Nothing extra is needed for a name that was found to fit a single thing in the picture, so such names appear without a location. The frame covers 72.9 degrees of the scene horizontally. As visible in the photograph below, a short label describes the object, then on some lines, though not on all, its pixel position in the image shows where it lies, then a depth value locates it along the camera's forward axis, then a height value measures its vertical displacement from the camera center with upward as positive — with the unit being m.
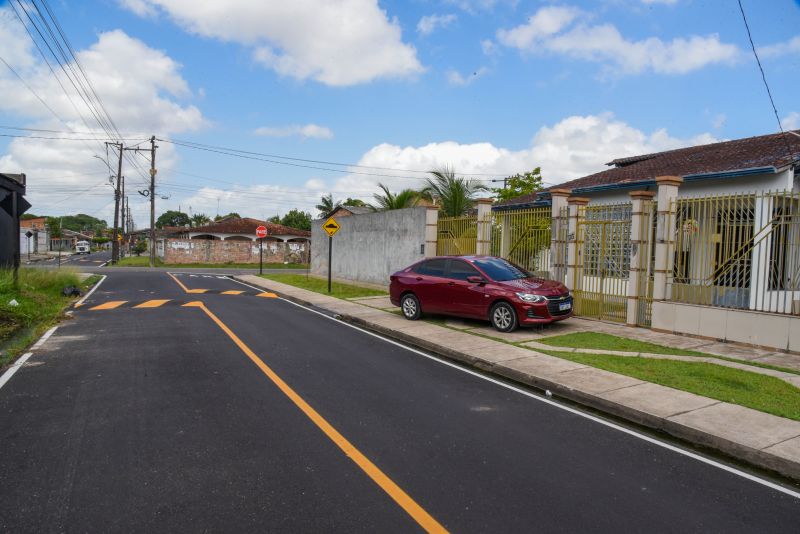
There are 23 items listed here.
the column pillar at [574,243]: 12.78 +0.29
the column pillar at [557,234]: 13.23 +0.51
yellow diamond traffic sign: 20.31 +0.78
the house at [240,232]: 54.59 +1.23
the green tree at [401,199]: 25.03 +2.36
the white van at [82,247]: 86.75 -1.31
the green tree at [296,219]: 73.18 +3.77
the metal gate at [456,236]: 16.09 +0.49
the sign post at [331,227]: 20.31 +0.77
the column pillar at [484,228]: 15.37 +0.70
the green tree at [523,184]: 29.20 +3.79
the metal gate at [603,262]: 12.12 -0.14
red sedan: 10.98 -0.86
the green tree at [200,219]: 104.81 +4.73
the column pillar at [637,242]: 11.35 +0.33
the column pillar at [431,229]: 17.75 +0.71
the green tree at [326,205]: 56.56 +4.43
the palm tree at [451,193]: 23.36 +2.56
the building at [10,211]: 15.27 +0.79
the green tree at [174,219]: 132.88 +5.69
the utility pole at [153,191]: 41.69 +3.86
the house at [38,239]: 69.38 -0.20
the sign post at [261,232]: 31.93 +0.80
